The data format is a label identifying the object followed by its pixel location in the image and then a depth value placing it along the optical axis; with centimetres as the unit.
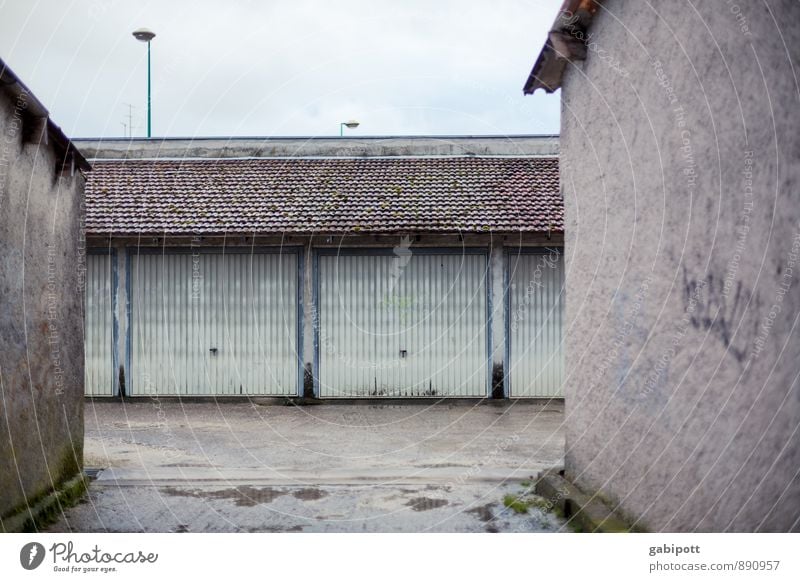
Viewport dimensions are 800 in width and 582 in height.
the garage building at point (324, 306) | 1156
